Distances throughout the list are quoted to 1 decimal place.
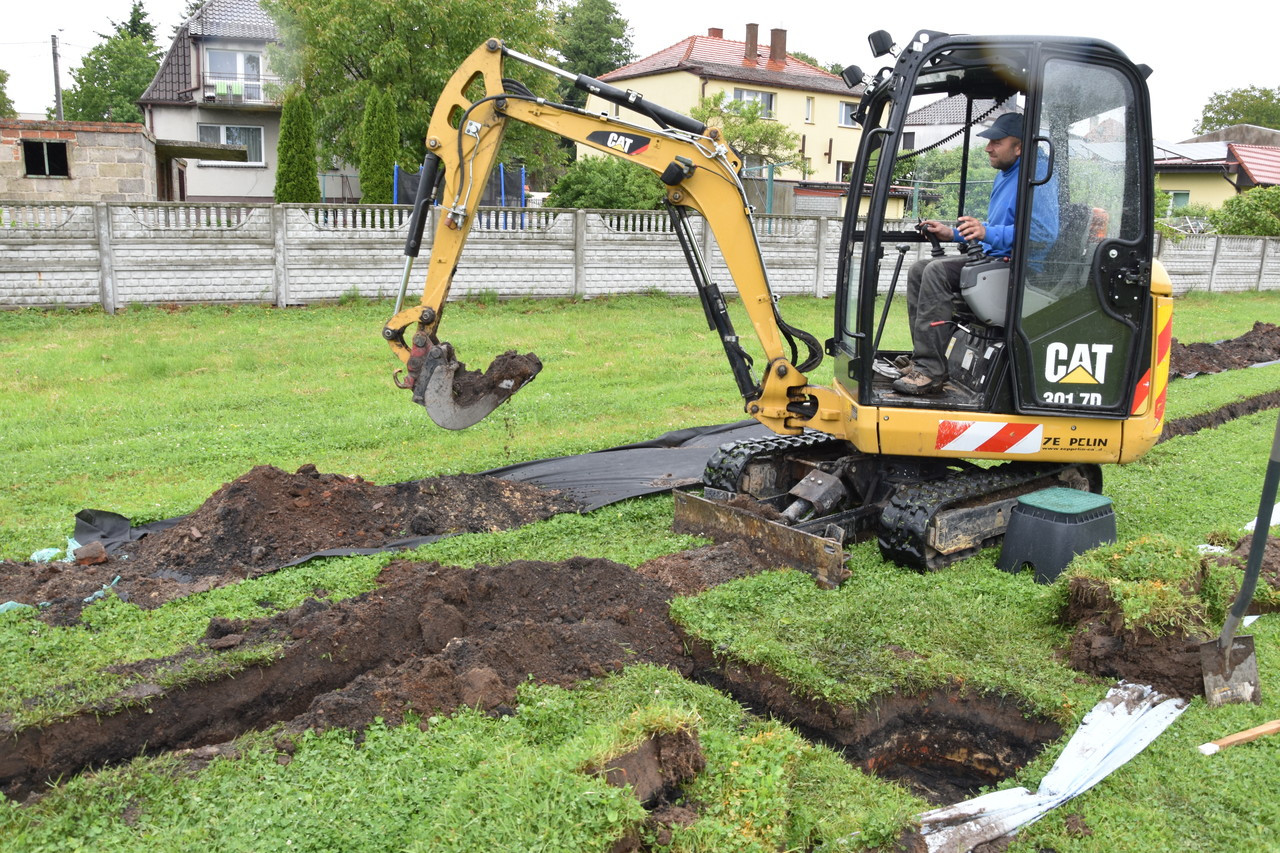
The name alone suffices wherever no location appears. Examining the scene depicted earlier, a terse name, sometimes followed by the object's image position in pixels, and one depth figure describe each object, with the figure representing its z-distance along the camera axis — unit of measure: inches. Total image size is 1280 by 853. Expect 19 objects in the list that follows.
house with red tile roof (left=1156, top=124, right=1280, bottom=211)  1470.2
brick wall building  776.3
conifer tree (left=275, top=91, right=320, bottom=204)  715.4
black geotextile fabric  243.6
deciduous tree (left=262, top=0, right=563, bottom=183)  945.5
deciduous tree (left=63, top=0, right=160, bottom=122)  1990.7
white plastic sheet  135.6
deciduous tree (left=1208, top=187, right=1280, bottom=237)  1066.7
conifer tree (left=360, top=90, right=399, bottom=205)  734.5
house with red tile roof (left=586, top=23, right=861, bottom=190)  1561.3
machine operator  217.5
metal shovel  168.2
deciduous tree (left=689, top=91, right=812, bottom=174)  1341.0
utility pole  1694.1
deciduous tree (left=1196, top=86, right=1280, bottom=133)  2578.7
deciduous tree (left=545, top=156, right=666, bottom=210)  862.5
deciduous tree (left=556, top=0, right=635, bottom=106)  2234.3
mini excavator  216.8
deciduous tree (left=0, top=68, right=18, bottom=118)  1921.8
